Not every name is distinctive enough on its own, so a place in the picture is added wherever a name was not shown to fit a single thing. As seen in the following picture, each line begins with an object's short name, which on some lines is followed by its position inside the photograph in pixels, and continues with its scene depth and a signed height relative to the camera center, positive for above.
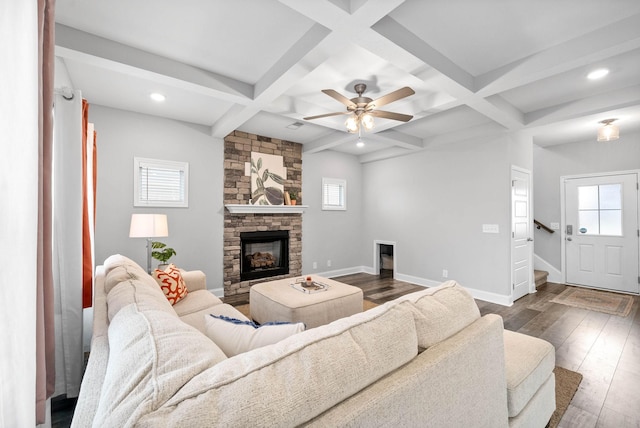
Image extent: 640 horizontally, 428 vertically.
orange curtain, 2.09 -0.17
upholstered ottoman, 2.55 -0.87
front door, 4.46 -0.33
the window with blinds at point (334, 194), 5.77 +0.47
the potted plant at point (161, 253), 3.37 -0.45
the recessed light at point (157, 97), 3.18 +1.43
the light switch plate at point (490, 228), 4.16 -0.22
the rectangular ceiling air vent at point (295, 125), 4.15 +1.41
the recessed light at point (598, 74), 2.64 +1.37
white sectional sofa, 0.61 -0.43
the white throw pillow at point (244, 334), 1.08 -0.48
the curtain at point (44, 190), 0.80 +0.09
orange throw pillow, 2.53 -0.62
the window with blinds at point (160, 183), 3.72 +0.49
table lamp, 3.12 -0.10
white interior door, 4.14 -0.35
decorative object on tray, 2.98 -0.80
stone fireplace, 4.49 -0.08
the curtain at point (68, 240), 1.68 -0.14
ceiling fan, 2.81 +1.12
